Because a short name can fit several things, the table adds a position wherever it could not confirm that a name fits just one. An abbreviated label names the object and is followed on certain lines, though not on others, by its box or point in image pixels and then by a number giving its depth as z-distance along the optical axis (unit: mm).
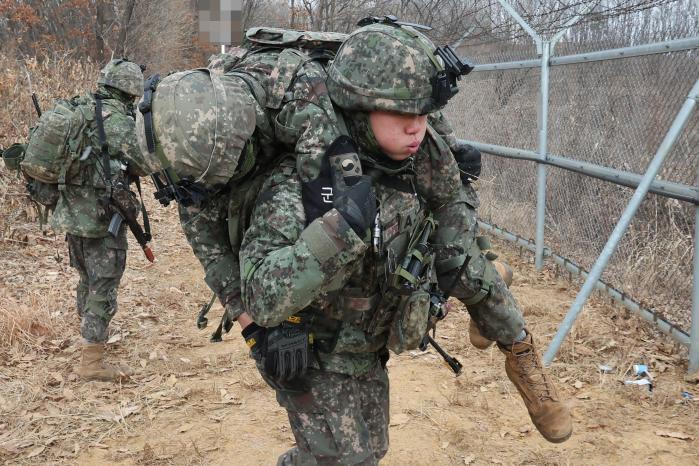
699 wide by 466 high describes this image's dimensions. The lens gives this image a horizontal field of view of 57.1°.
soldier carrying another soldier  1947
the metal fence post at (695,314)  3914
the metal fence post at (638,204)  3740
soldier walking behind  4406
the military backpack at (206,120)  1938
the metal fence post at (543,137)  5738
